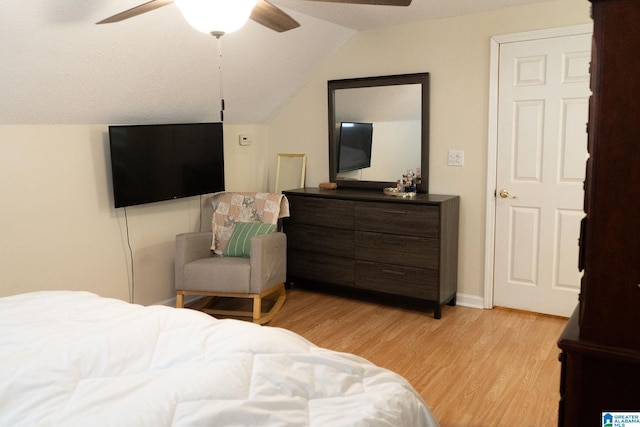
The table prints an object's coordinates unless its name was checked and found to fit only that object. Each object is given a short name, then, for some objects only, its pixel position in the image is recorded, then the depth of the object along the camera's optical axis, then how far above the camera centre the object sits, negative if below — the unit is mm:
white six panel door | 3762 -210
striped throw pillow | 4195 -696
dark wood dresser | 4031 -761
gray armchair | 3916 -900
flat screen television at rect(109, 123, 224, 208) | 3754 -108
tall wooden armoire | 1183 -219
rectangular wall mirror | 4363 +107
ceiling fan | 2371 +583
